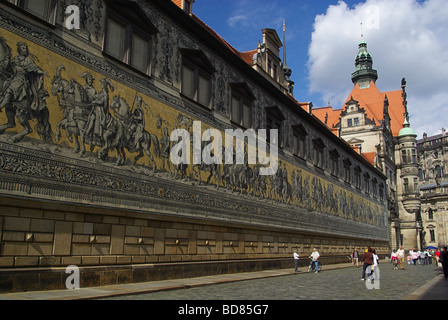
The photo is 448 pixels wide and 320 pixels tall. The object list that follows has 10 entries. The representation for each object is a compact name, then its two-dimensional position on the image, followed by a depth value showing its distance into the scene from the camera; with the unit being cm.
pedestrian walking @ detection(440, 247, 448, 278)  1814
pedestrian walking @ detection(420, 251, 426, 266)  3384
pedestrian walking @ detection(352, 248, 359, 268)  2627
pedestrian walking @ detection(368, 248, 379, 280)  1402
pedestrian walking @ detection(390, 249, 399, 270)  2477
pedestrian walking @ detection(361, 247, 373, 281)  1458
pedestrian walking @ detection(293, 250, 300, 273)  1891
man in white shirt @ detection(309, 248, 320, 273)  1938
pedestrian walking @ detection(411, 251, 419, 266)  3334
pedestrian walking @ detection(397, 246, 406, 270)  2408
